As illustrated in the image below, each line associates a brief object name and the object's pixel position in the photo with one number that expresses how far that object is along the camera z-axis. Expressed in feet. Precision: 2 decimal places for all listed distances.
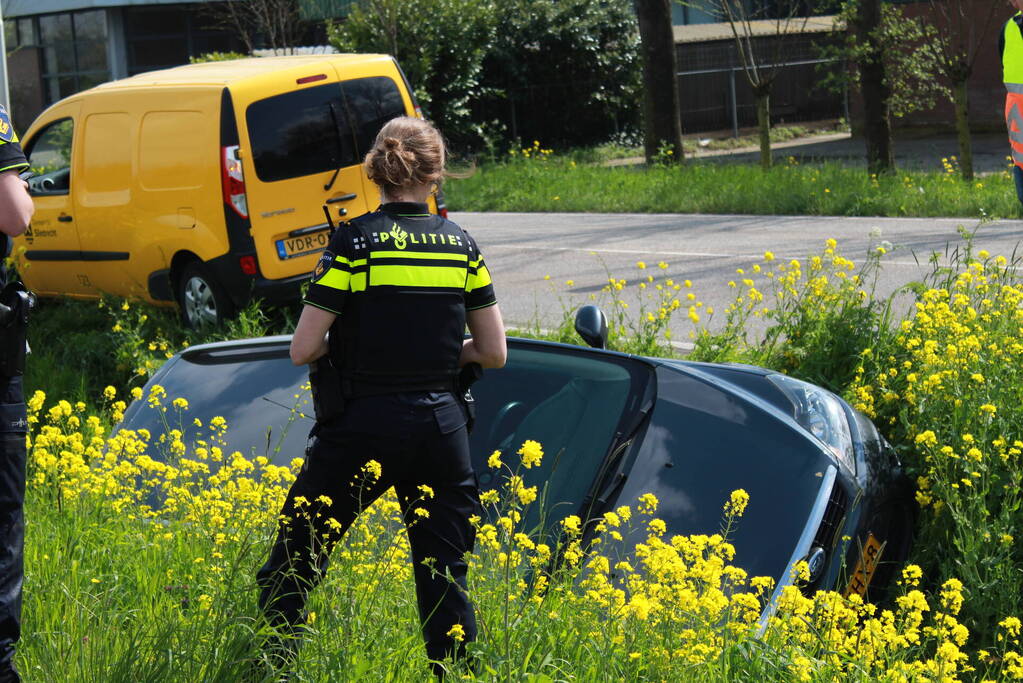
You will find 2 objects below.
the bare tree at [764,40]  61.93
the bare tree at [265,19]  89.30
